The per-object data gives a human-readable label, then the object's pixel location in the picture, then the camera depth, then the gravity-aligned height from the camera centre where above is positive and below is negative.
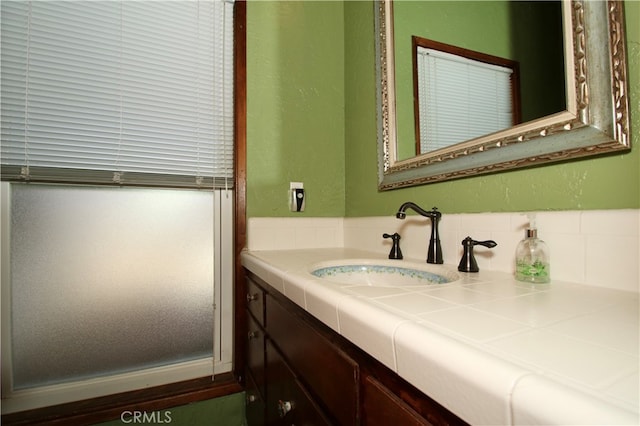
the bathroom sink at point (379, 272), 0.84 -0.17
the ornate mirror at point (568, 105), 0.53 +0.22
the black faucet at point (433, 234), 0.87 -0.05
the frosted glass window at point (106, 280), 1.08 -0.24
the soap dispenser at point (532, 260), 0.61 -0.09
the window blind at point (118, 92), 1.08 +0.53
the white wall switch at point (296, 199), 1.38 +0.10
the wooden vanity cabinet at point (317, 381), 0.36 -0.27
